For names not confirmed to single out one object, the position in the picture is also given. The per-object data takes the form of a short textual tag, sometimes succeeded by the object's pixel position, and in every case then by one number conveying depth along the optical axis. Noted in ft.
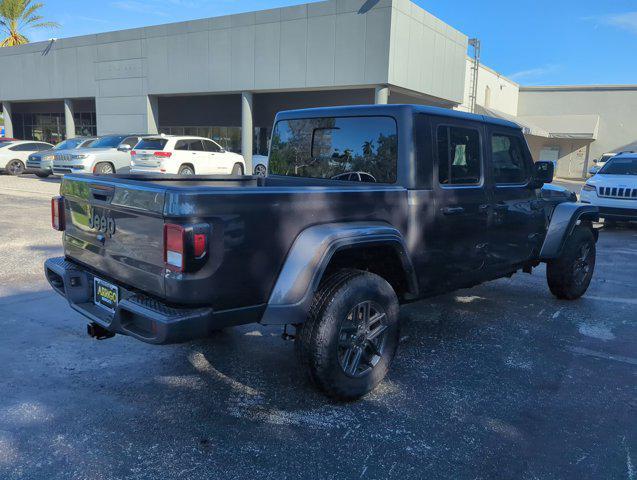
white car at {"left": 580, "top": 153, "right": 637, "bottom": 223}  35.73
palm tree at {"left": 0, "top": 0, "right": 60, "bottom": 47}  120.26
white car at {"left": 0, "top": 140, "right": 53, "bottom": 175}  66.74
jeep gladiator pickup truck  8.89
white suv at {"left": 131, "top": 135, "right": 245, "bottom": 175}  53.88
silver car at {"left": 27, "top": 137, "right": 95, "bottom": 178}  61.00
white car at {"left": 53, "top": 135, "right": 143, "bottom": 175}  54.49
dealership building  66.39
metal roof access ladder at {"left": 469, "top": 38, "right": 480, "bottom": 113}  92.99
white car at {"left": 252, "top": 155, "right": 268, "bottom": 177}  64.94
